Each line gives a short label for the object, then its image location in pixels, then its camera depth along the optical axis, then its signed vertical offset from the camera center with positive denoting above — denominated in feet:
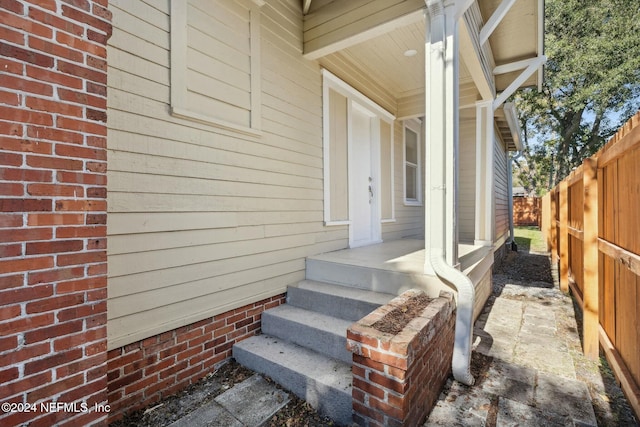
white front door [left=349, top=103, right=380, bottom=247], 15.24 +1.76
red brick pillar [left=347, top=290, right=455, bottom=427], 5.39 -2.98
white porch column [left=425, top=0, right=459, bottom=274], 8.55 +2.06
